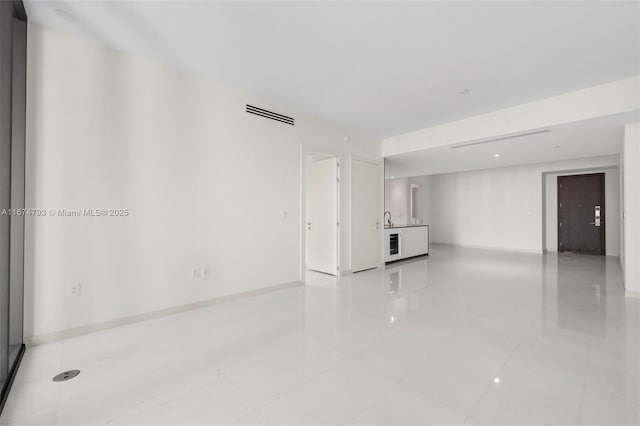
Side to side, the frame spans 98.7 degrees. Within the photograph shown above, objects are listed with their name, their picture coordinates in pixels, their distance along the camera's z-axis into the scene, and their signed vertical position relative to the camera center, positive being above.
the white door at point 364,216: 5.64 -0.04
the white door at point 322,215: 5.38 -0.01
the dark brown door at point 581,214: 7.65 -0.01
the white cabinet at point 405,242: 6.50 -0.72
